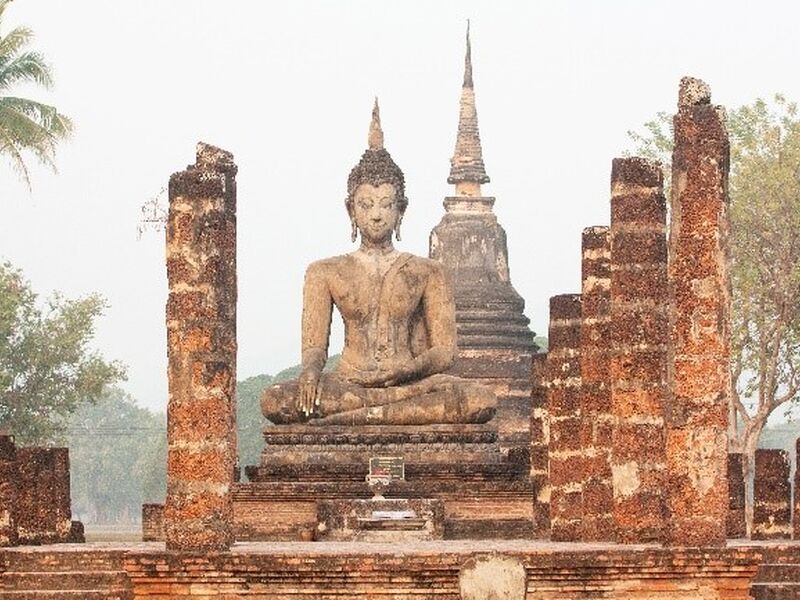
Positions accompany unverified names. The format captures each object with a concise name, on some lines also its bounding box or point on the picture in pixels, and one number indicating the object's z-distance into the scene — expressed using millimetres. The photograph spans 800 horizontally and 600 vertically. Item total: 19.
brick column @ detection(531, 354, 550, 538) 24859
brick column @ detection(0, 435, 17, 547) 22781
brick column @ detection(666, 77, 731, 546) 18656
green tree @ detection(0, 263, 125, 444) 48750
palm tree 38938
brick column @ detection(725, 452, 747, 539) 25427
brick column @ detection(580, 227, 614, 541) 22719
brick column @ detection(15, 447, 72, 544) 23828
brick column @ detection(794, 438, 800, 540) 23906
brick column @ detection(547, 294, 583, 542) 23578
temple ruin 18016
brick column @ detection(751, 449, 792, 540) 25656
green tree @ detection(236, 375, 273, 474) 96375
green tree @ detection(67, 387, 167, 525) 128500
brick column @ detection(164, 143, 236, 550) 18641
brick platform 17641
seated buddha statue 27109
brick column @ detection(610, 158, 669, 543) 20266
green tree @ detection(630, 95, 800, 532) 43531
